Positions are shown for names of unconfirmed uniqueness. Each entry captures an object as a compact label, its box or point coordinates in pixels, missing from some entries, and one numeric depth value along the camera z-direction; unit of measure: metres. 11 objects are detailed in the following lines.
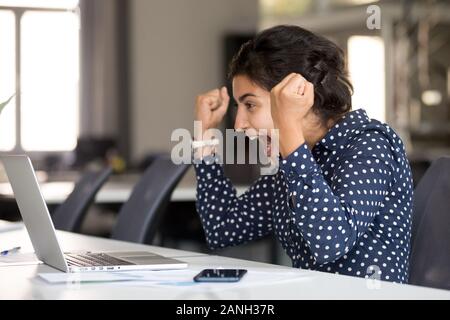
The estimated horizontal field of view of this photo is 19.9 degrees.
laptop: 2.79
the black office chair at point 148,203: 4.23
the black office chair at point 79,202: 5.02
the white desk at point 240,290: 2.42
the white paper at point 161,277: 2.60
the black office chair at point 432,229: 3.05
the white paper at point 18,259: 3.06
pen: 3.31
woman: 2.87
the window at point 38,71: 13.85
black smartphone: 2.60
